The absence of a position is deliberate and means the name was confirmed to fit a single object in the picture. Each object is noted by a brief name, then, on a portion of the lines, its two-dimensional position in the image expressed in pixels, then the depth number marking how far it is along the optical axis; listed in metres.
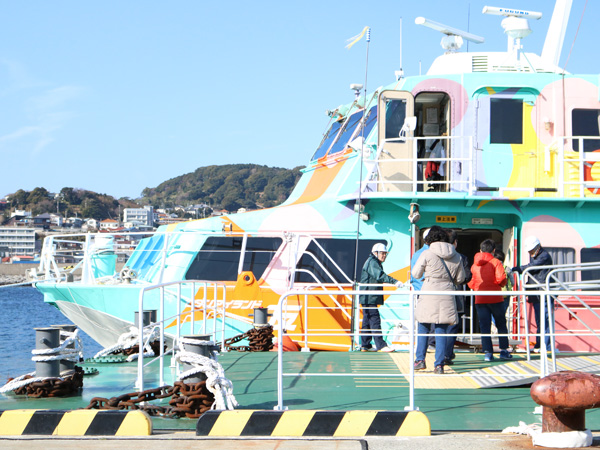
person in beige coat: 6.79
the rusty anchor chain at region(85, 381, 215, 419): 5.39
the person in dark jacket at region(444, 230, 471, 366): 7.27
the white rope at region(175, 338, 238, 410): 5.36
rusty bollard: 4.27
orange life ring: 10.74
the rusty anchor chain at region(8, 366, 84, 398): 6.32
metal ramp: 6.67
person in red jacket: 8.10
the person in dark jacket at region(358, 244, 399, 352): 9.09
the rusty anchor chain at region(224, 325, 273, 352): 9.52
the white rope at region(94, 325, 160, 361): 8.78
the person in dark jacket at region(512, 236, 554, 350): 8.48
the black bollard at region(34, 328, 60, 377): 6.19
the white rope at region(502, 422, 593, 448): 4.38
